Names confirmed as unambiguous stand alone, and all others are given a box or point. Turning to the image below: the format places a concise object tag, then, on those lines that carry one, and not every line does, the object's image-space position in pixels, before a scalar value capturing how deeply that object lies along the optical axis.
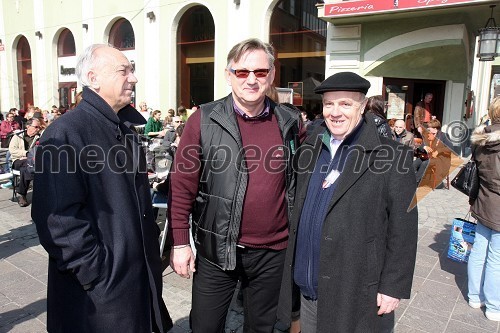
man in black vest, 2.06
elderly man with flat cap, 1.83
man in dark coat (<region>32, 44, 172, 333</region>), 1.63
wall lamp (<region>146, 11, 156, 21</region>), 13.62
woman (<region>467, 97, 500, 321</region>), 3.17
